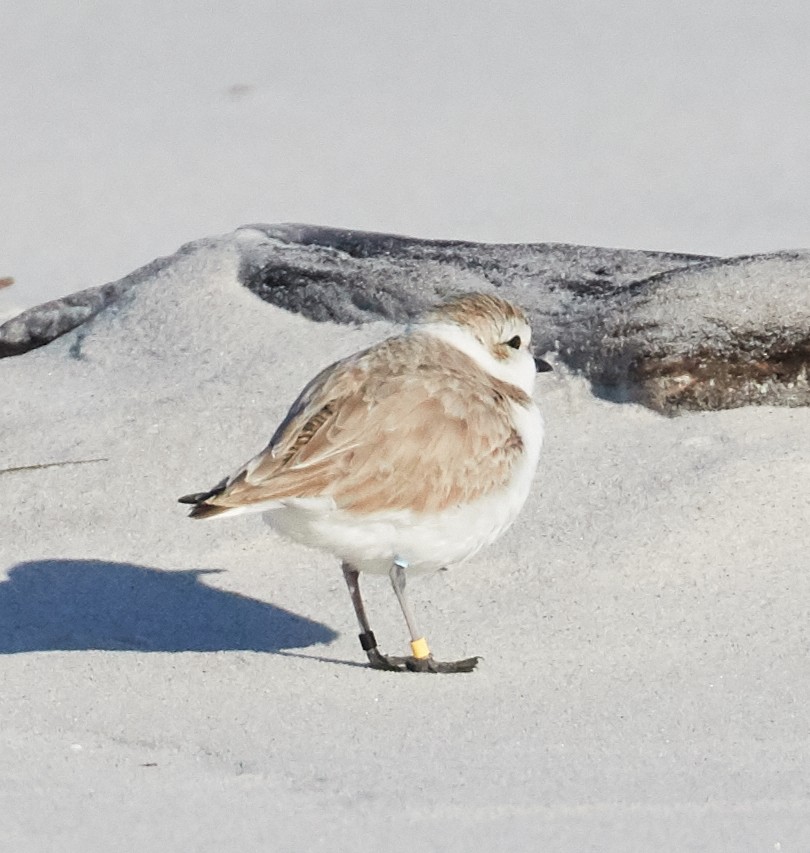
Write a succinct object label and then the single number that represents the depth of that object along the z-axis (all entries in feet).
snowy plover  29.12
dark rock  41.50
